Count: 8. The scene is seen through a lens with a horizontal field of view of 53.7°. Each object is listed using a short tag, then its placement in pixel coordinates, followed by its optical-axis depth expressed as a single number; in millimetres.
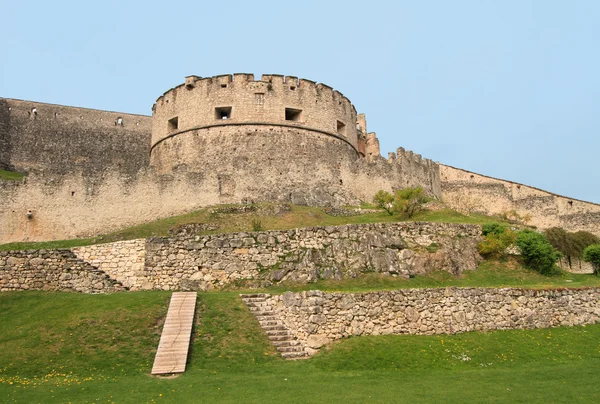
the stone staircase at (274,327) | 14844
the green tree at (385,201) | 29141
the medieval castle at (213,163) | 27031
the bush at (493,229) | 23203
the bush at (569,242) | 26547
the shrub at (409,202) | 27500
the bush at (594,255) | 23797
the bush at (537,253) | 22328
